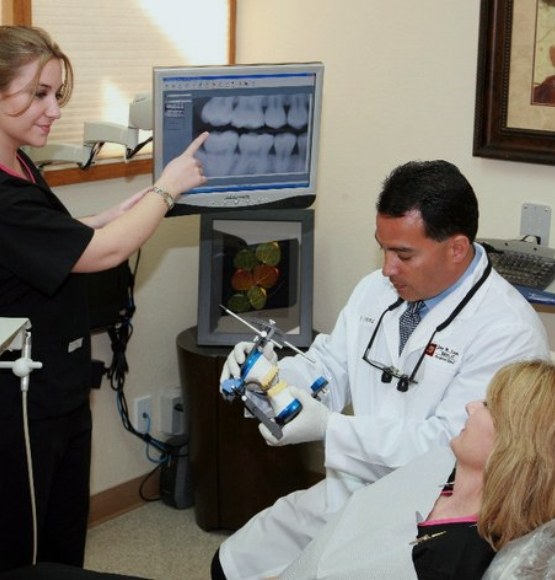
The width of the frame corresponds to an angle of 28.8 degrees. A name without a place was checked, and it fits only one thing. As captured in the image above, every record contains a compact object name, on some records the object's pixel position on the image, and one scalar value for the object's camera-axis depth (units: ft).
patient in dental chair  5.31
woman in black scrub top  7.20
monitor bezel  8.19
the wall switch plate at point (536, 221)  9.88
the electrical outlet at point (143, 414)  11.39
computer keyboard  9.01
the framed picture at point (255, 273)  10.55
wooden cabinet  10.59
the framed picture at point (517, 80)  9.61
